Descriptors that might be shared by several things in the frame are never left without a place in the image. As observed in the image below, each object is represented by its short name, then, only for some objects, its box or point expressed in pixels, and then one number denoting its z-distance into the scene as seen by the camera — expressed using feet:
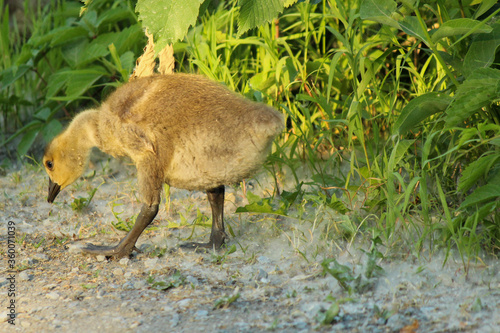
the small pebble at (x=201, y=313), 17.19
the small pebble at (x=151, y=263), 21.40
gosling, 20.33
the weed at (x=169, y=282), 19.39
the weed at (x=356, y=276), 17.90
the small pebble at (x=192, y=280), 19.60
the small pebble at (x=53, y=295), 19.01
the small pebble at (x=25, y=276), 20.68
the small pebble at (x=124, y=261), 21.72
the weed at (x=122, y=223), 24.73
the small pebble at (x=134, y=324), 16.66
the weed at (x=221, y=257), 21.42
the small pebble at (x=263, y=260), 21.13
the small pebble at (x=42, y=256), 22.52
